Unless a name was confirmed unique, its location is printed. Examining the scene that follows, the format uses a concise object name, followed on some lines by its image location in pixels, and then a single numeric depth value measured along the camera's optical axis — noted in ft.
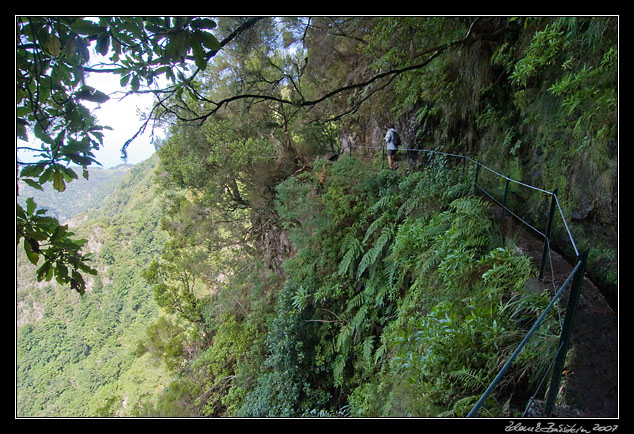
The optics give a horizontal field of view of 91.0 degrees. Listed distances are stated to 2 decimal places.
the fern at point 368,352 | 15.14
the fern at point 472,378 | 7.32
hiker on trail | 25.45
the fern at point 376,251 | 17.92
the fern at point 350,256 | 19.71
